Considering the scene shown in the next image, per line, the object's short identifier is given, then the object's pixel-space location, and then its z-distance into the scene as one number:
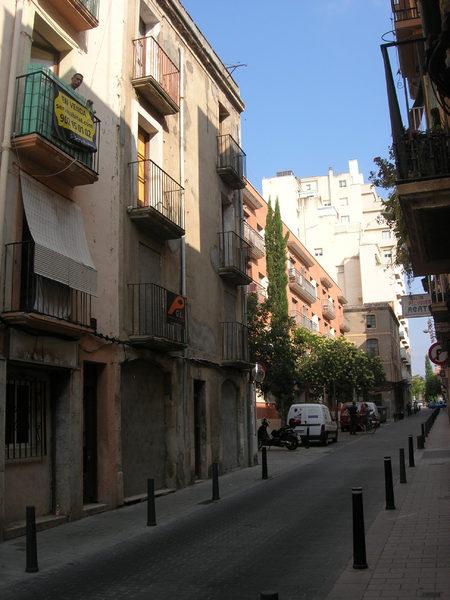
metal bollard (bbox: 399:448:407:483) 13.91
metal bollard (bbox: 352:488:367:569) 6.88
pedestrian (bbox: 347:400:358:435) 36.41
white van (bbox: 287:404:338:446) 27.61
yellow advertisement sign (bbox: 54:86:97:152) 10.99
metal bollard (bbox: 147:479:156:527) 10.44
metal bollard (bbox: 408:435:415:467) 17.09
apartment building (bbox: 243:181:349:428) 35.44
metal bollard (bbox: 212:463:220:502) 13.10
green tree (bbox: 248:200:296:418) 28.50
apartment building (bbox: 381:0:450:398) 7.04
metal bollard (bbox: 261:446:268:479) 16.50
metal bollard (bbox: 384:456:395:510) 10.45
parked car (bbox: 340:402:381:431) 38.12
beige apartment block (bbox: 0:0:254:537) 10.65
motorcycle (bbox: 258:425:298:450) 25.77
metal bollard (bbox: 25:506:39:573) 7.39
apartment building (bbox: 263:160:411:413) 67.12
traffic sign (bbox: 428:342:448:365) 17.05
